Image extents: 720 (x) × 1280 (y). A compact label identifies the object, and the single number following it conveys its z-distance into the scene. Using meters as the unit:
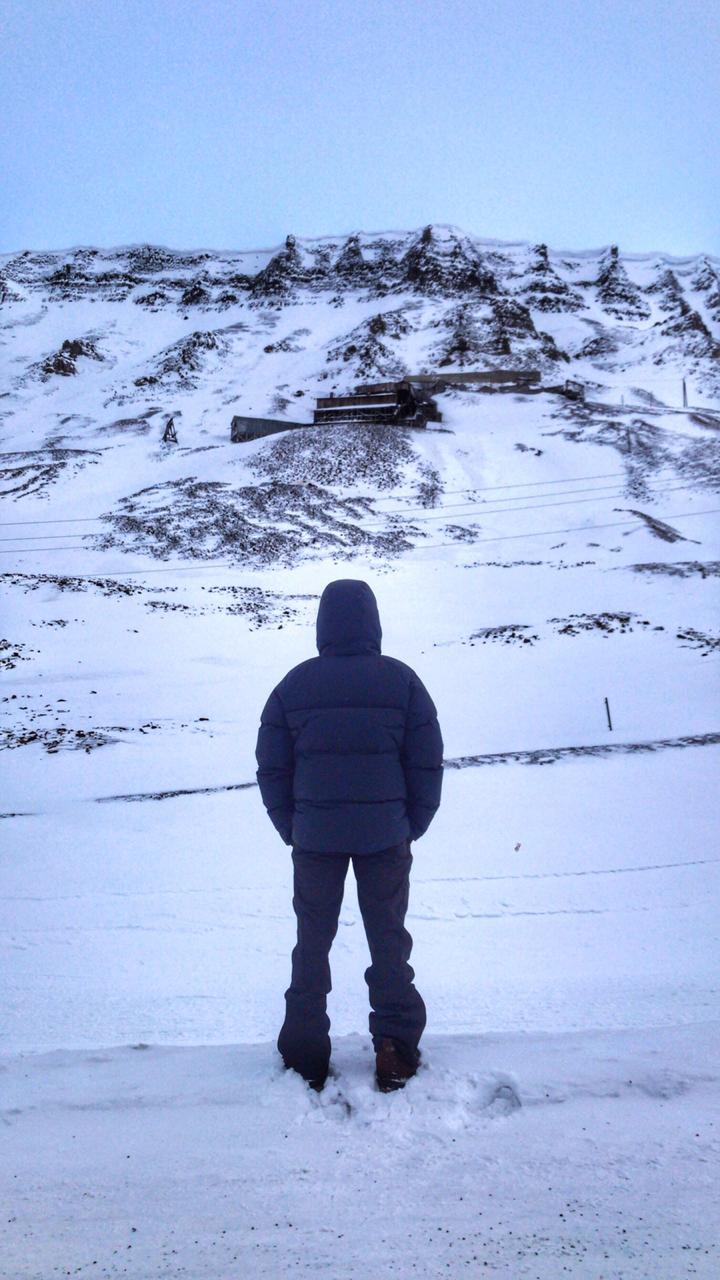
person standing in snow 3.11
